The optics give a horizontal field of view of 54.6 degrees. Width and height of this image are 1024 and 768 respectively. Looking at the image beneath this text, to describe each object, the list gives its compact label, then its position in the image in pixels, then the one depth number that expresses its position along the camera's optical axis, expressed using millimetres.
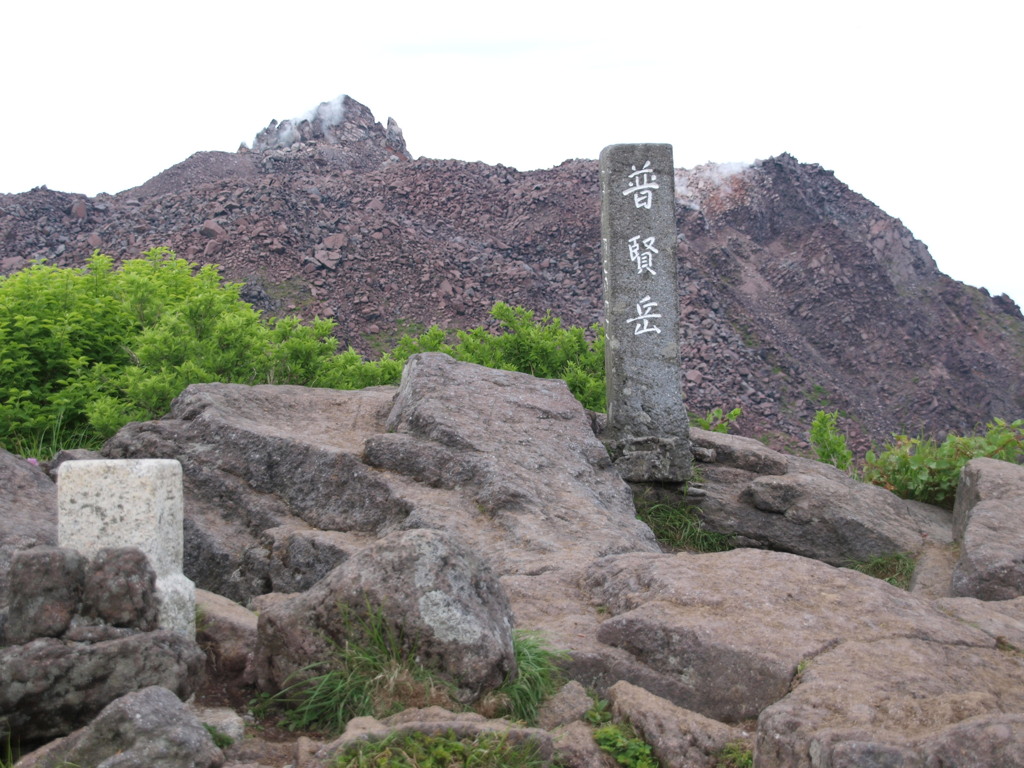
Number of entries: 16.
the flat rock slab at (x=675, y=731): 2631
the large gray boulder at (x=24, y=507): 3887
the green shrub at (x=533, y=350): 9094
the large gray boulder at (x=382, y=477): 4570
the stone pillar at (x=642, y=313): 7012
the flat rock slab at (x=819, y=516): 6453
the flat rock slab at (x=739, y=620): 2988
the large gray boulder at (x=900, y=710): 2121
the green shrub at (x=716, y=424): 8969
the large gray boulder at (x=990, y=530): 5031
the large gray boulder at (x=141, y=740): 2209
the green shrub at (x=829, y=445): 8781
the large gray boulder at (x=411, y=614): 2730
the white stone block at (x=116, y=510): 3115
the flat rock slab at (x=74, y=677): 2492
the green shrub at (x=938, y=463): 7430
